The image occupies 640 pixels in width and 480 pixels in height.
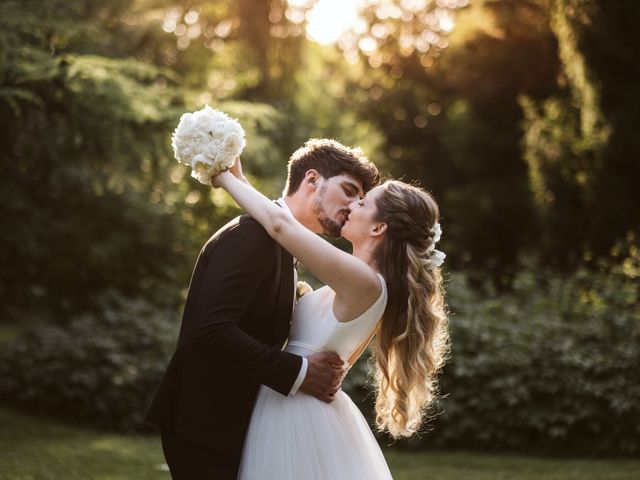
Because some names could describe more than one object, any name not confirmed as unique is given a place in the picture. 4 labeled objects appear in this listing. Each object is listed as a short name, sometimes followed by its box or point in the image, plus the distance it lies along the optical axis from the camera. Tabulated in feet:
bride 9.98
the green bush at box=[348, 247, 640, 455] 23.86
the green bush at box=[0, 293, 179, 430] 28.89
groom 9.37
